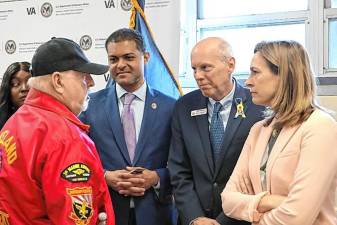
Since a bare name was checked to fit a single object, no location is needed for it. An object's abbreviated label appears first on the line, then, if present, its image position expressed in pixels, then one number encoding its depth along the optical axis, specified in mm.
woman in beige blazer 1665
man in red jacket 1603
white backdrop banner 3240
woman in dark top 2707
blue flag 2977
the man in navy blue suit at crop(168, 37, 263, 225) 2188
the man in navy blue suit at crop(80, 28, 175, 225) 2312
